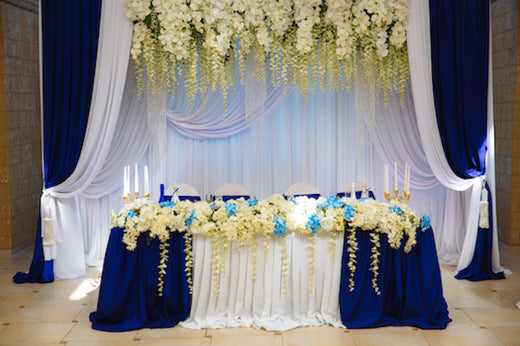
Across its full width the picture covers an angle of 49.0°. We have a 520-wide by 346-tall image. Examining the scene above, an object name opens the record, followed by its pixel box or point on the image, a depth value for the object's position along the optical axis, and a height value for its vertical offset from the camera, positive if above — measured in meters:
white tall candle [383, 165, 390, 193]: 4.90 -0.10
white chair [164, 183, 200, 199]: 6.45 -0.23
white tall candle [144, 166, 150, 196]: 4.92 -0.12
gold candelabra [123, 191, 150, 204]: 4.92 -0.22
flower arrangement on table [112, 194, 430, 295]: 4.64 -0.44
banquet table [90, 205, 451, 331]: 4.74 -0.97
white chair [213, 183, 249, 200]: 6.52 -0.24
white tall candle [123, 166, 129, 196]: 5.02 -0.15
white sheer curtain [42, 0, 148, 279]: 5.80 +0.27
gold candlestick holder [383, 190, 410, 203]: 4.88 -0.25
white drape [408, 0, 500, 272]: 5.96 +0.44
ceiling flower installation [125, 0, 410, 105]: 5.80 +1.37
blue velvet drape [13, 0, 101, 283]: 5.84 +0.95
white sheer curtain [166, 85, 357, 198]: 7.01 +0.21
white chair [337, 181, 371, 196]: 6.63 -0.22
